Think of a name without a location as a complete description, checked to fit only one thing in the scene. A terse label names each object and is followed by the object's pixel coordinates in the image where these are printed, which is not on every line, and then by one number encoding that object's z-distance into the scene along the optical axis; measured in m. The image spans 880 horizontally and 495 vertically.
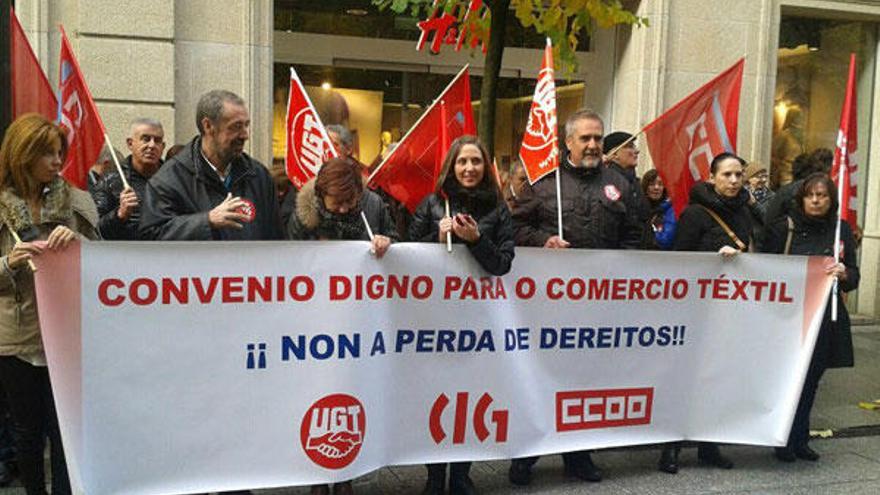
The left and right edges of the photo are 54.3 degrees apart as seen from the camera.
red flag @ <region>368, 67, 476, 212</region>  4.91
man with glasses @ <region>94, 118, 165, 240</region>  4.77
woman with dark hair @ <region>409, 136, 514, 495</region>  4.22
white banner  3.63
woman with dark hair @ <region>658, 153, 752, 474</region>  5.04
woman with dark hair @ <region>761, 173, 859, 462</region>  5.23
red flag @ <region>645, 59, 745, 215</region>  5.74
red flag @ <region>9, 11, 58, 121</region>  4.64
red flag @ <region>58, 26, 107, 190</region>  4.47
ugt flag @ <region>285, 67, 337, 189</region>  4.44
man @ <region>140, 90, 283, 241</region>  3.74
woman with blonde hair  3.52
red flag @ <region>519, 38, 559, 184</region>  4.81
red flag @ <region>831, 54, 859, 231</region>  5.20
